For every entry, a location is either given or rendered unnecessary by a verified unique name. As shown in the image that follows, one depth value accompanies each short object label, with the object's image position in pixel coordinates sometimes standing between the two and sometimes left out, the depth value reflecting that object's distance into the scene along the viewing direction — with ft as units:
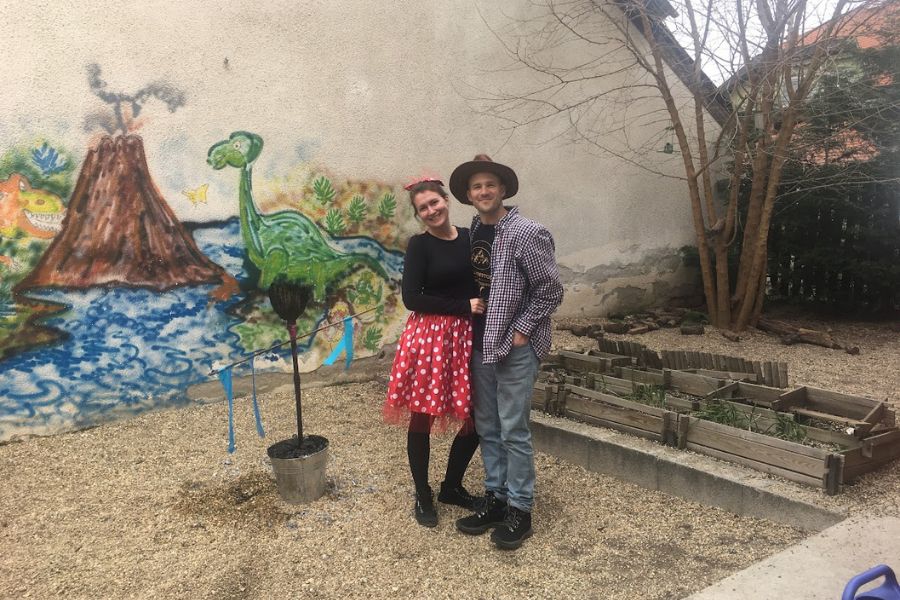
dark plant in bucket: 12.15
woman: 10.85
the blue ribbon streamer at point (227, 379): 12.56
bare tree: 23.11
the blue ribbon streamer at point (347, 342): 13.20
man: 10.15
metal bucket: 12.36
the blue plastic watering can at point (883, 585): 6.37
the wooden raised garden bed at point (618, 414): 13.61
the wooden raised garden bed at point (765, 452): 11.37
